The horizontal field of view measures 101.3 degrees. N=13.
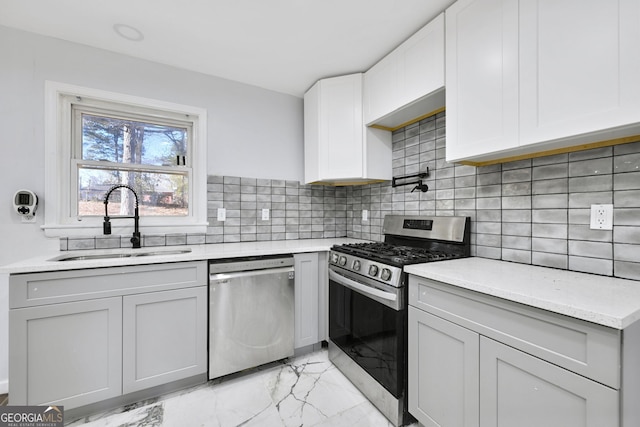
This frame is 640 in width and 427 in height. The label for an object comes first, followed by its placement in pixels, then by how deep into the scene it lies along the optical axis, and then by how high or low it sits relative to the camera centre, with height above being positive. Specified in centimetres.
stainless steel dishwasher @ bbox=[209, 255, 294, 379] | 181 -72
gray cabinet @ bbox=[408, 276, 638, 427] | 80 -57
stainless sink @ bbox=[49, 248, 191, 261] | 182 -30
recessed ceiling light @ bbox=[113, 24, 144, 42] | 178 +126
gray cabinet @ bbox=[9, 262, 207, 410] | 140 -70
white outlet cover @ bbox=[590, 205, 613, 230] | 121 -2
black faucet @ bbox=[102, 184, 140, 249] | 191 -6
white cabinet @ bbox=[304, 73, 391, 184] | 232 +68
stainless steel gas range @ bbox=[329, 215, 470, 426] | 148 -57
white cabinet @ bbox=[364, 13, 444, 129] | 165 +94
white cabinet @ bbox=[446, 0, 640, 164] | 97 +61
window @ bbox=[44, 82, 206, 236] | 191 +43
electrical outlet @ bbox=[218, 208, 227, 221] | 242 -1
